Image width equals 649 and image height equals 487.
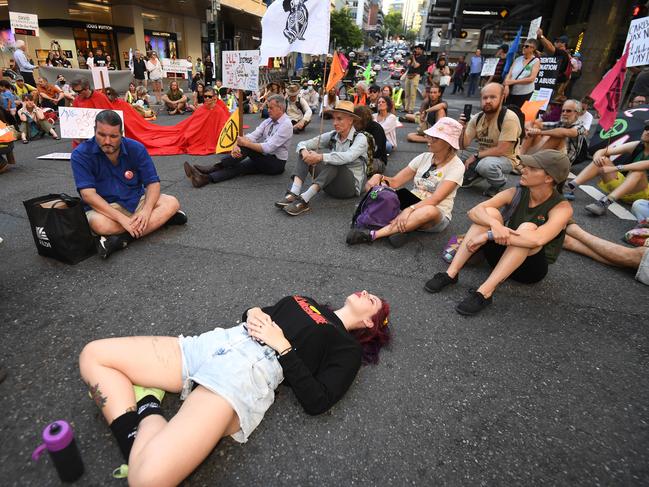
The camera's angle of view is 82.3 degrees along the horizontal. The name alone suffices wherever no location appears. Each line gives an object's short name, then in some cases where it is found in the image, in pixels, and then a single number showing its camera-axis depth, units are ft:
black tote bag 9.97
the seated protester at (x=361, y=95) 34.99
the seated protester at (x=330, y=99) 32.94
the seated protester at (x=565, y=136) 17.56
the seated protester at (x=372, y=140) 16.07
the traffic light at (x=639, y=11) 27.39
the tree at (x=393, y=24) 455.22
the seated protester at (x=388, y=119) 23.22
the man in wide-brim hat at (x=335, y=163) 14.43
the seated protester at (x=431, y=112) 24.78
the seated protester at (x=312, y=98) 43.93
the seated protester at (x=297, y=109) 31.32
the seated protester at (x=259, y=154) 17.76
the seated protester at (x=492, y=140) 16.26
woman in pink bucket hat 11.72
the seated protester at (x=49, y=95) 32.88
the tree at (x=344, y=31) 159.02
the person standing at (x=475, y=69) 61.26
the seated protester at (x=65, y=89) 34.47
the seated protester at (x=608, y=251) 10.93
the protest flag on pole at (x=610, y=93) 15.11
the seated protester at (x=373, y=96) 32.94
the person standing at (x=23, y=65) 35.32
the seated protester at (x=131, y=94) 38.22
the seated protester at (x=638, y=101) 22.10
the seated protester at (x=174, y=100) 39.93
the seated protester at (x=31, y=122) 25.88
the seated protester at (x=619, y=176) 15.61
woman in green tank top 8.86
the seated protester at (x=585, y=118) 18.80
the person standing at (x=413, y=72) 39.50
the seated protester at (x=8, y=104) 25.20
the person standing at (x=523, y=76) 22.62
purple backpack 12.67
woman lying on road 5.02
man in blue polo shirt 10.75
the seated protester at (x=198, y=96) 40.91
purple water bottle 4.35
